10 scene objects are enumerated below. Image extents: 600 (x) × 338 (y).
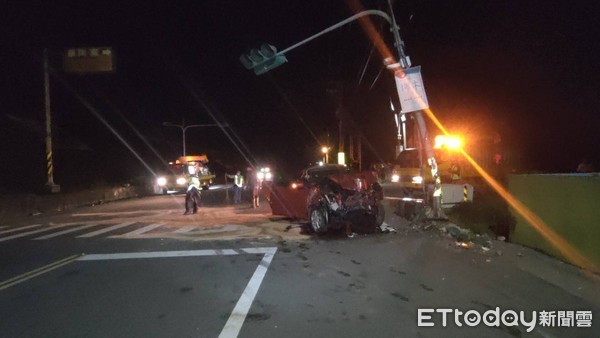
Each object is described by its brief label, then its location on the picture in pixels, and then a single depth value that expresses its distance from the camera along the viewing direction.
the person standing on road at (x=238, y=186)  21.44
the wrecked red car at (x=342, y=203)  11.58
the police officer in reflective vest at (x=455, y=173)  16.59
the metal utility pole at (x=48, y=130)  23.12
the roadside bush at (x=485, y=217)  10.89
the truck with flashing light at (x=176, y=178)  34.22
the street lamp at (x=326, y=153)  46.78
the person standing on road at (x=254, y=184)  19.80
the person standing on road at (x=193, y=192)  17.48
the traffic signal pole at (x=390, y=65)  11.54
